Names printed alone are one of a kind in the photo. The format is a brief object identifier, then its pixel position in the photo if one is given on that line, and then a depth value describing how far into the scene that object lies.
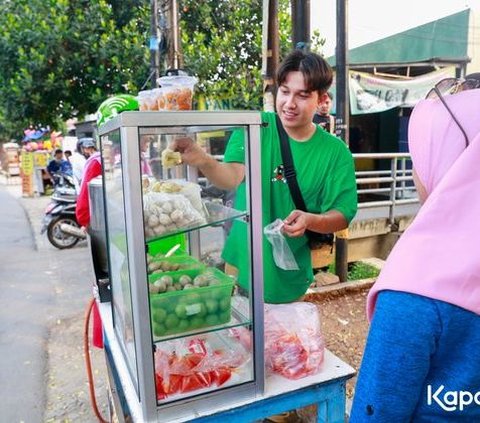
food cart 1.09
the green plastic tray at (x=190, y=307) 1.18
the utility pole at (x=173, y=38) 5.13
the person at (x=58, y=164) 11.92
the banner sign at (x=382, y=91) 7.33
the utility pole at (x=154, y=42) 5.21
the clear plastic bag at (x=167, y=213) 1.14
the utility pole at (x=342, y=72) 4.12
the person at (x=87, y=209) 2.36
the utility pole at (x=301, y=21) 3.58
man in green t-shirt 1.72
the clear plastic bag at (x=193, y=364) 1.20
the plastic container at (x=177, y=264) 1.25
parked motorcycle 6.90
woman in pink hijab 0.70
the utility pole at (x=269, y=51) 3.22
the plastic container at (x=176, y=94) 1.29
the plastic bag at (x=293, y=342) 1.34
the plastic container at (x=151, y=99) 1.32
